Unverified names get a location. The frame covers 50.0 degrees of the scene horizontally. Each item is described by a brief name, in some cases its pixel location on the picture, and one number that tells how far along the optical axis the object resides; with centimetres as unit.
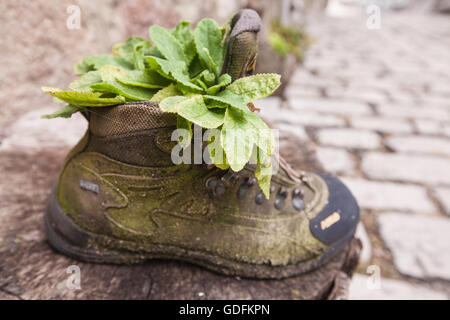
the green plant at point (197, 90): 36
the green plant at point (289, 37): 151
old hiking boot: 41
